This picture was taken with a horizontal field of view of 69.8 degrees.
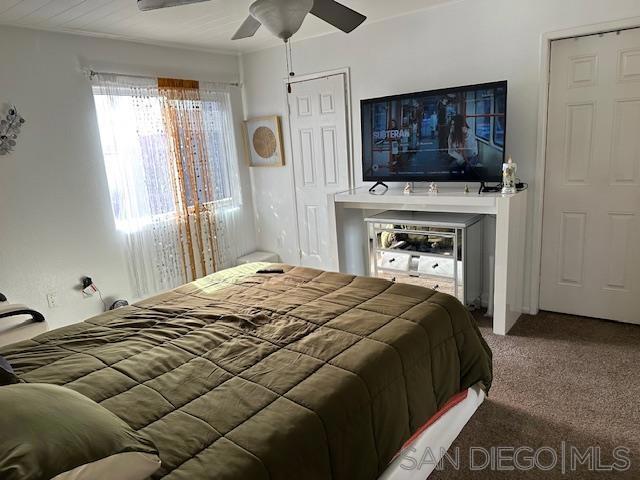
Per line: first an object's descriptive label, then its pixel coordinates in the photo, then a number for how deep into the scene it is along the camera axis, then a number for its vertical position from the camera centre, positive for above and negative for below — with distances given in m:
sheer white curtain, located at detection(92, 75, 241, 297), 3.88 -0.20
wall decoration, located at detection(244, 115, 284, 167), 4.77 +0.06
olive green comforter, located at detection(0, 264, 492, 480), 1.29 -0.77
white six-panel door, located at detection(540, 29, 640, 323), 3.04 -0.35
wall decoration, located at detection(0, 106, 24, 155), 3.20 +0.24
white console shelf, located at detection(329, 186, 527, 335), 3.14 -0.64
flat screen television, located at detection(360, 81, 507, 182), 3.27 +0.01
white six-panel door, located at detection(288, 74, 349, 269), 4.34 -0.10
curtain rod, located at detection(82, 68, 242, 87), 3.63 +0.67
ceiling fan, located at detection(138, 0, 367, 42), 2.12 +0.63
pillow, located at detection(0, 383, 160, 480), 1.00 -0.64
